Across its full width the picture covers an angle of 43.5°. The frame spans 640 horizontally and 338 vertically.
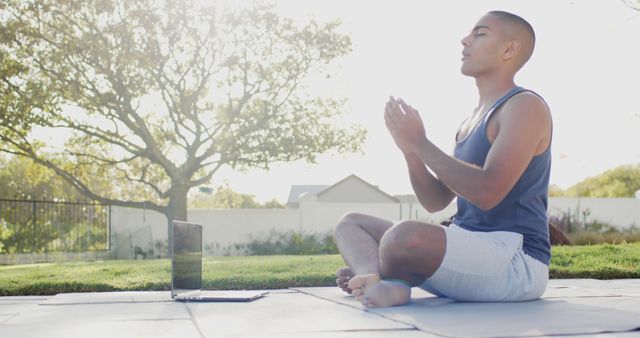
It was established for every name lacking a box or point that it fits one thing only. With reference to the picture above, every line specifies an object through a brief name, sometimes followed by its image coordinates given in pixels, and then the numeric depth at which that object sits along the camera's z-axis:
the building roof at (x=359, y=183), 37.31
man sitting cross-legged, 3.12
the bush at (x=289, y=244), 19.52
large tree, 18.98
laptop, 3.93
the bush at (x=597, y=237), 15.17
